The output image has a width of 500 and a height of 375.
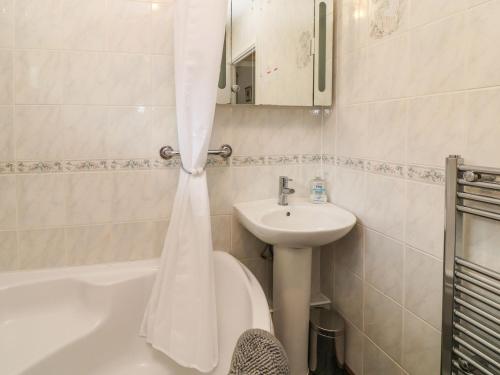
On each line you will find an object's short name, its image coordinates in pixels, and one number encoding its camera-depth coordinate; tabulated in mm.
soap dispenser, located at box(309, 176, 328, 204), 1771
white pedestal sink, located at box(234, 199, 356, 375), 1505
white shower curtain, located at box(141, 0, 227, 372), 1342
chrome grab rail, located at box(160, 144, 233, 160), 1613
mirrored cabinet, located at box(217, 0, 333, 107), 1647
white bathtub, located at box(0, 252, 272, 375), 1338
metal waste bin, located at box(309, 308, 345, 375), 1596
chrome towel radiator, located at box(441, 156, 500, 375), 909
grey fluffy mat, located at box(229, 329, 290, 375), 634
